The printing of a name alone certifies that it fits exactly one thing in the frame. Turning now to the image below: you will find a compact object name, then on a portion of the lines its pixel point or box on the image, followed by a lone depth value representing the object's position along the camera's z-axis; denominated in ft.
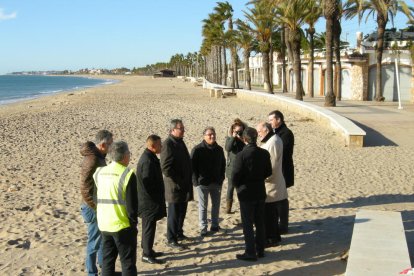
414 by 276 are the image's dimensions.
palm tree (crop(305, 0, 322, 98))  90.92
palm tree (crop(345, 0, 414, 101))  90.58
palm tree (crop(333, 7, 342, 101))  99.09
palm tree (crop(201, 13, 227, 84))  181.88
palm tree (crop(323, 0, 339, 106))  77.00
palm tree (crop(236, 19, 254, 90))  135.74
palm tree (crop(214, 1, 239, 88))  171.65
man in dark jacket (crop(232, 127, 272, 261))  17.12
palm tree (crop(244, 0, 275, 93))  112.28
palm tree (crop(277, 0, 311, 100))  90.48
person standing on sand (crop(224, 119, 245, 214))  21.75
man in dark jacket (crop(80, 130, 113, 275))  15.52
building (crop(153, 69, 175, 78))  456.45
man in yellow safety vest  13.84
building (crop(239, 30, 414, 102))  100.63
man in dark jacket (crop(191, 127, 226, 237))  20.03
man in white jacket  18.79
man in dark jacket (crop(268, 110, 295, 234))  20.84
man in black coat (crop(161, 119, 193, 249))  18.40
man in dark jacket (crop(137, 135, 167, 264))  16.69
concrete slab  13.91
